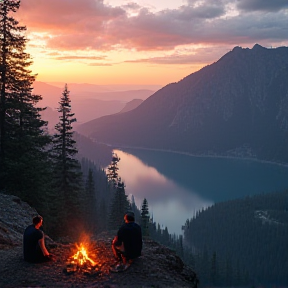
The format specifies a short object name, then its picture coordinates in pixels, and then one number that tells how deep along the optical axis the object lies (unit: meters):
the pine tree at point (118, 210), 54.91
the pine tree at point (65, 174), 34.00
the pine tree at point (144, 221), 51.30
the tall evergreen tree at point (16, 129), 25.34
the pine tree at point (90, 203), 58.30
